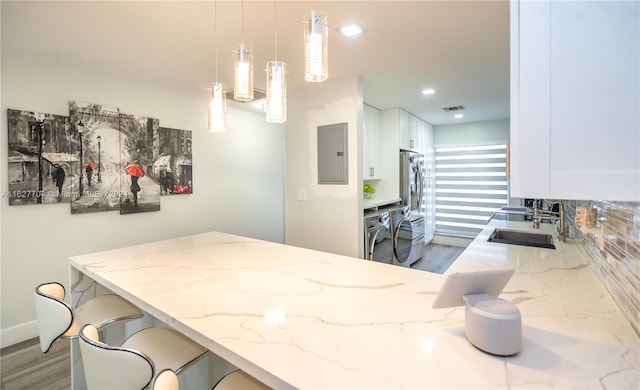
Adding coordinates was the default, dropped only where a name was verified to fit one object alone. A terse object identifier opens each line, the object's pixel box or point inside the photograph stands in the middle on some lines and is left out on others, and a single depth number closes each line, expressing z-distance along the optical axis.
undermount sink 2.35
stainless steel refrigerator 4.25
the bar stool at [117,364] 0.88
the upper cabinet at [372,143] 4.02
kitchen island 0.69
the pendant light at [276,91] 1.45
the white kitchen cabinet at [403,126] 4.31
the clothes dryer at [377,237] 3.12
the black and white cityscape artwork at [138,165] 3.00
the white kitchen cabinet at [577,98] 0.56
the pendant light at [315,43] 1.27
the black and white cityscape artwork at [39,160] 2.37
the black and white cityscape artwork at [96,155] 2.69
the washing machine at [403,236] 3.70
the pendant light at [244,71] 1.53
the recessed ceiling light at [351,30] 1.96
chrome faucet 2.05
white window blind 5.40
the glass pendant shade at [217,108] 1.74
